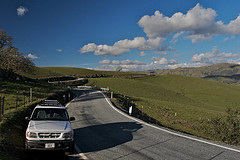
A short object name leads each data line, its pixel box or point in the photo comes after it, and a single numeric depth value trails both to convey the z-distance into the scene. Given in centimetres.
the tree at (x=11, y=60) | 3132
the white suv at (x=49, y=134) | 608
